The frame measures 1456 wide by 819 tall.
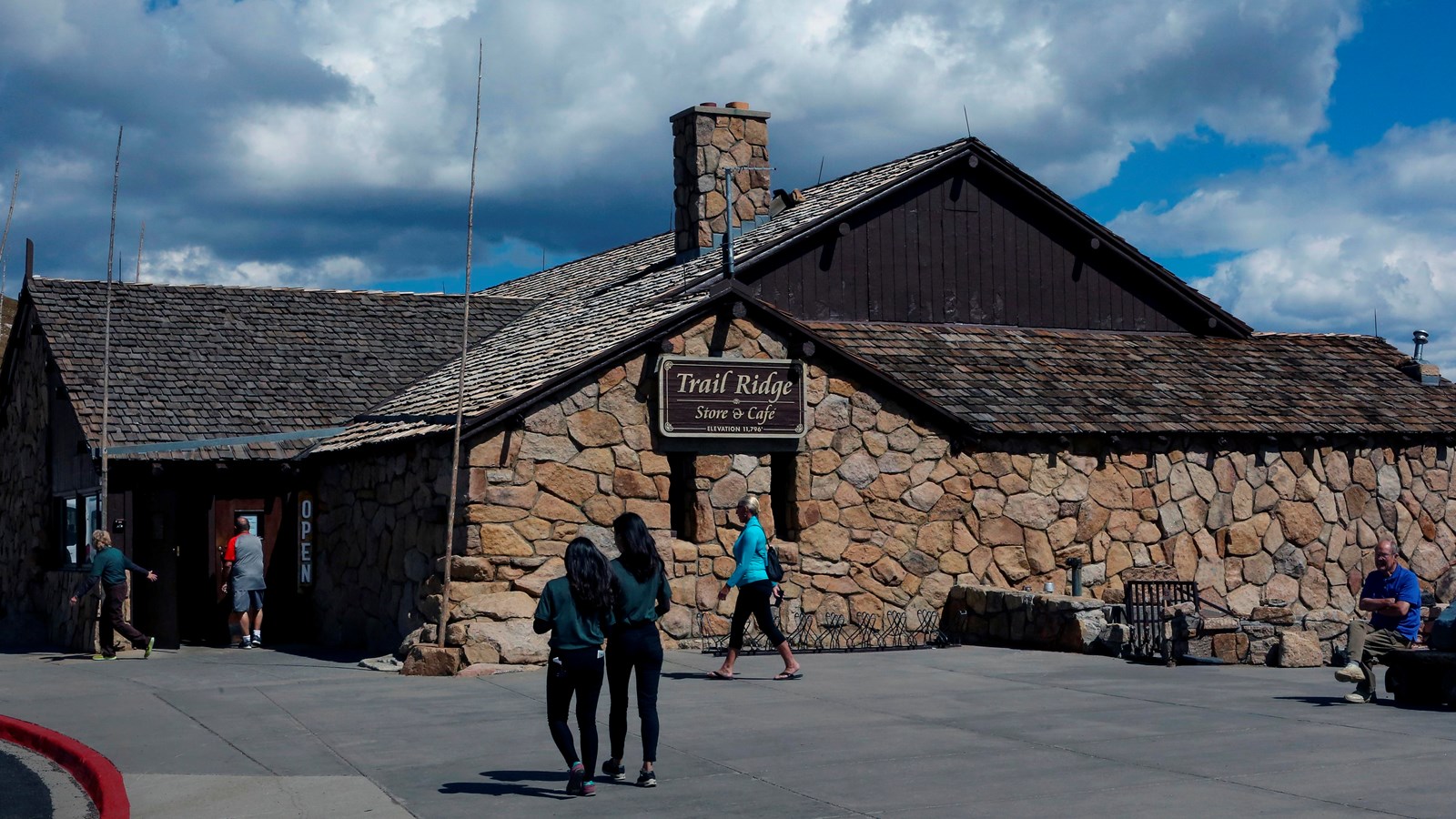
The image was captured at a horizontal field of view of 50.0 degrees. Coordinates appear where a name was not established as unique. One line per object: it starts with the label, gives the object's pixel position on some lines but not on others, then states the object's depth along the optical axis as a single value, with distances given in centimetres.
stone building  1680
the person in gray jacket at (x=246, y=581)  1981
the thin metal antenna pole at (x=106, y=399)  1821
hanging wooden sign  1703
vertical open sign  2080
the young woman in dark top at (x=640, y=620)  923
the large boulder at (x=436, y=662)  1527
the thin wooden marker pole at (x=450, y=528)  1557
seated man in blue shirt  1240
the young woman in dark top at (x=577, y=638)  903
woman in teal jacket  1389
